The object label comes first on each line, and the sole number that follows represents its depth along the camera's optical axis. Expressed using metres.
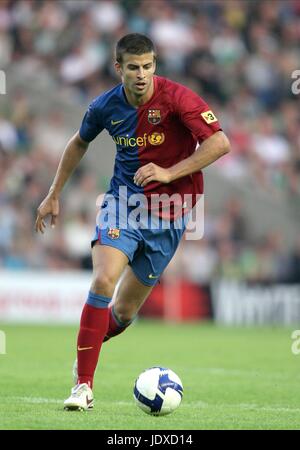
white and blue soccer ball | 13.88
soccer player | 14.66
